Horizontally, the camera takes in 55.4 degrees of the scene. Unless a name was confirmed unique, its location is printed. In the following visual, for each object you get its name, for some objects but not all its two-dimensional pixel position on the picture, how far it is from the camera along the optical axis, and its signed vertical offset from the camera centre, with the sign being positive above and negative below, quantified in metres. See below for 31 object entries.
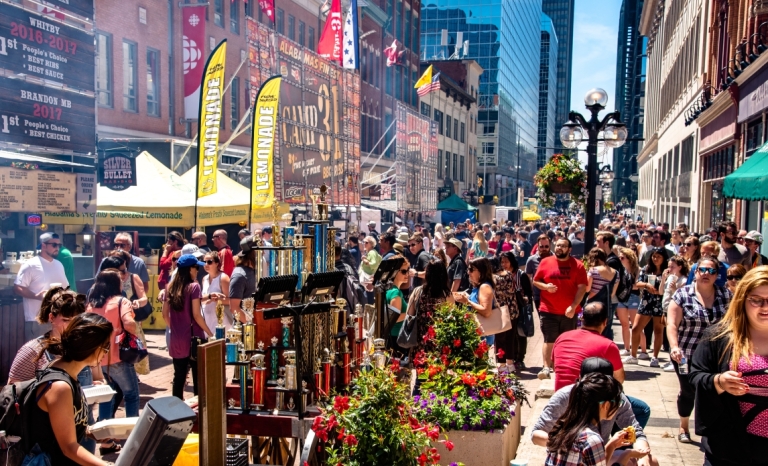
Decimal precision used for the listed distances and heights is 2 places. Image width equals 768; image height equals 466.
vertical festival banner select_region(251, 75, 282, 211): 14.74 +1.39
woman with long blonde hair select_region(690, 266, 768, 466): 3.87 -0.89
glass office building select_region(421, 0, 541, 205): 89.19 +19.70
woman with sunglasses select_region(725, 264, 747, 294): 7.30 -0.57
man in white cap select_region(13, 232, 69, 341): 9.13 -0.93
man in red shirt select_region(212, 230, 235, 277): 11.76 -0.83
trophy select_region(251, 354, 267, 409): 5.12 -1.19
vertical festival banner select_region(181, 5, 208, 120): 23.41 +5.04
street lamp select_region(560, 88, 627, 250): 12.03 +1.42
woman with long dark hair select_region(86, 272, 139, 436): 6.72 -1.10
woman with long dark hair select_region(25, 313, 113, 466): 3.86 -1.04
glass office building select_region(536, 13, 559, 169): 176.38 +32.92
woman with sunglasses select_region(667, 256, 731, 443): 6.48 -0.90
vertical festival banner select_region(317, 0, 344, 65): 25.61 +6.16
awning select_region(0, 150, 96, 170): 11.07 +0.74
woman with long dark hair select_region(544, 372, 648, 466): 3.84 -1.14
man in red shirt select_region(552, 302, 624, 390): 5.18 -0.97
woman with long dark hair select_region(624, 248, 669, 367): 10.35 -1.27
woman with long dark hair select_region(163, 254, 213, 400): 7.68 -1.12
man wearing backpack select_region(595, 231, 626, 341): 10.45 -0.79
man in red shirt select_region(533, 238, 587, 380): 9.27 -1.00
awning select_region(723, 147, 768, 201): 11.45 +0.62
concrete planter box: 5.66 -1.82
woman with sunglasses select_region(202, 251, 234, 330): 8.68 -1.02
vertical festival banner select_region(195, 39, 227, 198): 14.47 +1.68
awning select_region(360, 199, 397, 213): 31.17 +0.31
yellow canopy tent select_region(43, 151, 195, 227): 14.84 -0.05
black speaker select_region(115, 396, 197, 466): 3.04 -0.95
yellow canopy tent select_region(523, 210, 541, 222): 50.94 -0.25
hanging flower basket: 22.56 +1.17
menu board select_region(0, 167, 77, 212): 11.10 +0.25
